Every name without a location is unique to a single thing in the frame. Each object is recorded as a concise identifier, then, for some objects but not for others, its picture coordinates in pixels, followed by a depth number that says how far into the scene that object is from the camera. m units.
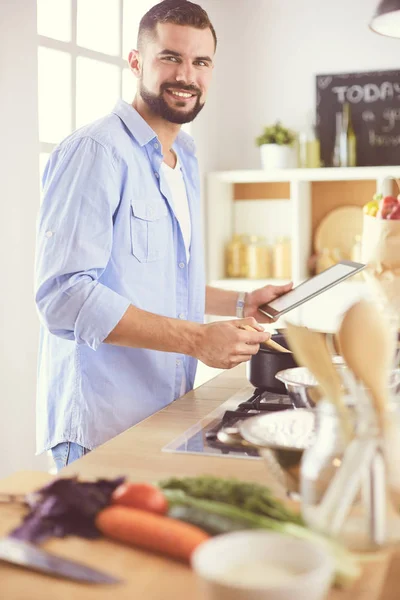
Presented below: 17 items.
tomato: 1.52
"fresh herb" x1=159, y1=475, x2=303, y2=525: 1.48
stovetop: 1.91
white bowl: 1.14
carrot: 1.41
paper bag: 2.51
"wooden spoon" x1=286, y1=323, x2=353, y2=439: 1.48
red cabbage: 1.51
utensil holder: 1.40
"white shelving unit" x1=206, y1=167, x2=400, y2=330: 4.32
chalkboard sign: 4.45
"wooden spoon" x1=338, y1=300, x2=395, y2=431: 1.51
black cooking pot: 2.22
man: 2.20
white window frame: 3.28
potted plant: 4.44
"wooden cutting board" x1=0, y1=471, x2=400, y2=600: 1.30
